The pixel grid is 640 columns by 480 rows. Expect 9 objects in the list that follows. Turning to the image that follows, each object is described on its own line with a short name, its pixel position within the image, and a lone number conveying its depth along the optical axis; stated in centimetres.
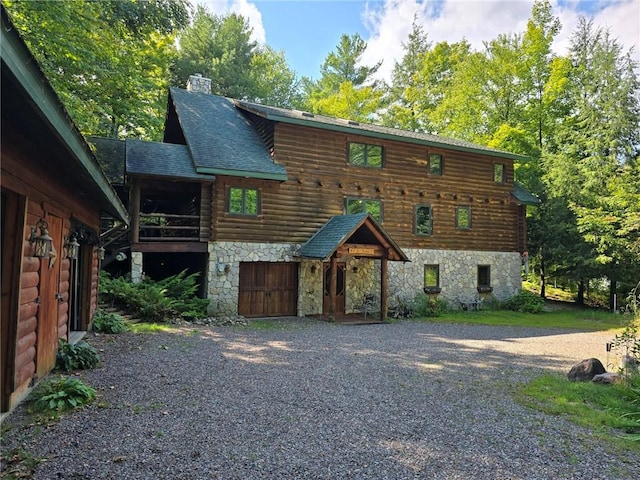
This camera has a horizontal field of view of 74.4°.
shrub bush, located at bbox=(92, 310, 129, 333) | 1019
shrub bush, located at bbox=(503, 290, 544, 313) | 1953
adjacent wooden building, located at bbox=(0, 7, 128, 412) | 283
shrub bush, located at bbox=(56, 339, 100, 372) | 670
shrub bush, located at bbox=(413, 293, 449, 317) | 1710
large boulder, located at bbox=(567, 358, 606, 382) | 722
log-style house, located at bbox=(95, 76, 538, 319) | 1432
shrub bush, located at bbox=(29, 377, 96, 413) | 483
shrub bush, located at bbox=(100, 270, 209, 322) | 1231
